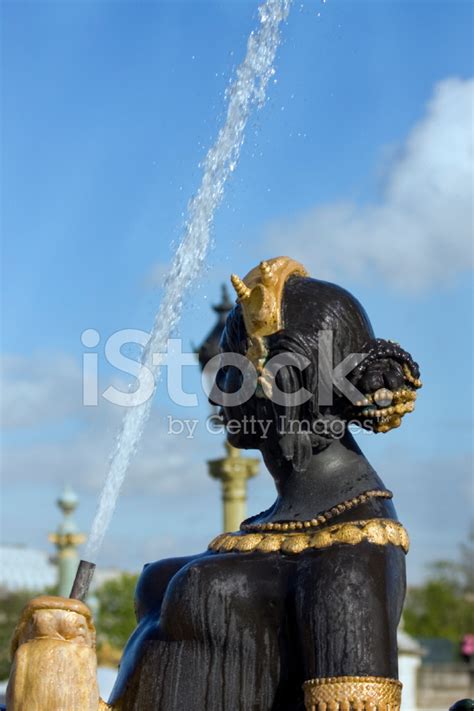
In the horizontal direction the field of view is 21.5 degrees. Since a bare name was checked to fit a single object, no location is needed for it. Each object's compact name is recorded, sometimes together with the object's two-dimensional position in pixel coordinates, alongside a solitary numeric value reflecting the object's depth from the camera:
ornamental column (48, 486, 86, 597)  34.81
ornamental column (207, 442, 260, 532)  22.89
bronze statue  3.40
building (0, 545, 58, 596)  69.56
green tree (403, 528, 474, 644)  73.69
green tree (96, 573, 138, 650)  57.81
